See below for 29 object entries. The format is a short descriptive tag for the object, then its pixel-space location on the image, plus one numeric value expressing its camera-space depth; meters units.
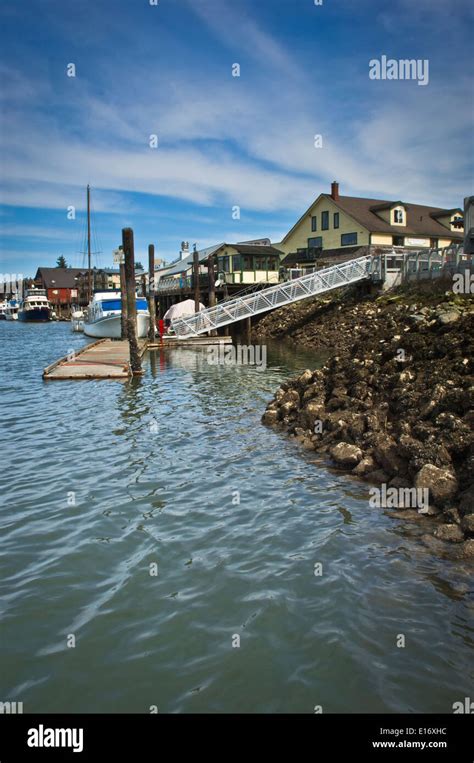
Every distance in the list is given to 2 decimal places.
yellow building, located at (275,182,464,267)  52.75
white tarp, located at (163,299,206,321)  47.09
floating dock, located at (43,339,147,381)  21.78
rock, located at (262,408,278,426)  13.90
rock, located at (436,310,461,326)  15.85
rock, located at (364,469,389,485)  9.37
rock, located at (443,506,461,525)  7.40
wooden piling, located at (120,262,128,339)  36.53
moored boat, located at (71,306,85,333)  64.31
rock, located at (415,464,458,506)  8.05
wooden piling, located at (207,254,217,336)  44.72
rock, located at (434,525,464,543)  7.09
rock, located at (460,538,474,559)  6.65
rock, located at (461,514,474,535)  7.07
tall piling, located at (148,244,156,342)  37.02
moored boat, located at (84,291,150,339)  42.12
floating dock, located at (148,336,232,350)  35.38
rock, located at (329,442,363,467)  10.21
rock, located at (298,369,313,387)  15.16
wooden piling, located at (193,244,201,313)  42.94
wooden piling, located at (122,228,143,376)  26.08
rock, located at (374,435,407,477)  9.29
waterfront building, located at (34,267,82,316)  119.31
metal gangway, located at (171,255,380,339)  36.75
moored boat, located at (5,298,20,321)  112.81
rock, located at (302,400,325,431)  12.53
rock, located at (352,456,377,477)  9.80
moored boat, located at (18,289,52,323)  96.38
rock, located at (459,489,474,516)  7.44
